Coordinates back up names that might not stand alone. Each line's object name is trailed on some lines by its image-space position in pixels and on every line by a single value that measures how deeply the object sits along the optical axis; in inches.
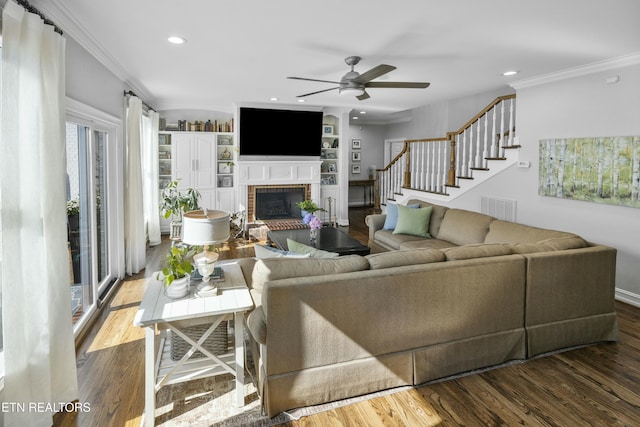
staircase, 222.5
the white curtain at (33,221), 74.8
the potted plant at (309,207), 235.3
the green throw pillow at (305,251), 113.5
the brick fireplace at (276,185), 301.4
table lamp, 92.5
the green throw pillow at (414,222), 200.4
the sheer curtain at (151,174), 246.1
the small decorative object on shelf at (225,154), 322.3
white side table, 84.1
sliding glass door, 131.6
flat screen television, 291.0
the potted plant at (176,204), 255.0
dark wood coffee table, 177.5
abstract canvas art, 156.6
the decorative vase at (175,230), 278.1
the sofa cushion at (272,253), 113.1
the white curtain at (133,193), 188.9
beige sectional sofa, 89.4
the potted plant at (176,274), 92.4
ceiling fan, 157.1
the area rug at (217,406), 86.7
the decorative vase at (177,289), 93.0
